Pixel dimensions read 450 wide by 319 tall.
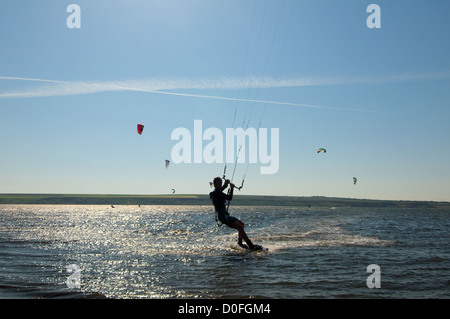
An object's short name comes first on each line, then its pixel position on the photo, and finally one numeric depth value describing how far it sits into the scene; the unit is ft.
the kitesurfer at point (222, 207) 46.22
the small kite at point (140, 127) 96.08
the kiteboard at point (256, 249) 49.25
